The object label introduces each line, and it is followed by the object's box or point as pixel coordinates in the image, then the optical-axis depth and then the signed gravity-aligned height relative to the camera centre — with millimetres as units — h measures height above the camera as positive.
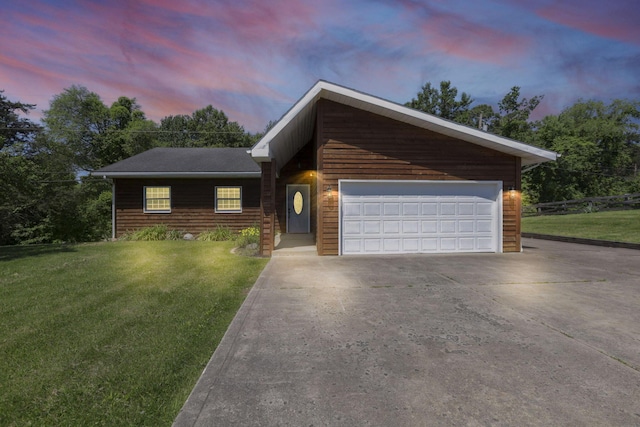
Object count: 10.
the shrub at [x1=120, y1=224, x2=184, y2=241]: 14000 -961
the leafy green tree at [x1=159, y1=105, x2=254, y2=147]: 39656 +11065
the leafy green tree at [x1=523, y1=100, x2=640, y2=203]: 32031 +6086
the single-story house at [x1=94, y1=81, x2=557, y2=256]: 9484 +1148
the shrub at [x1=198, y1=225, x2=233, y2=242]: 14047 -1021
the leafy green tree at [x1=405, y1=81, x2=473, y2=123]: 39656 +14381
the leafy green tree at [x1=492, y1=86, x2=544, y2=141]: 35988 +12864
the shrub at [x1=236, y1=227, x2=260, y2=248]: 11008 -943
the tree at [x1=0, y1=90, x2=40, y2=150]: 22536 +6713
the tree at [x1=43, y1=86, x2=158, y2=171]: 30266 +8519
